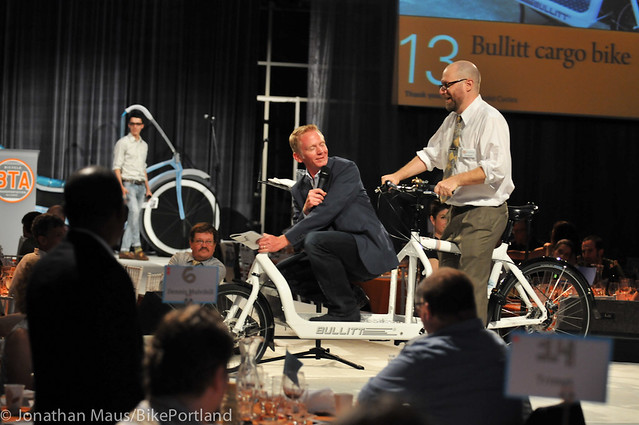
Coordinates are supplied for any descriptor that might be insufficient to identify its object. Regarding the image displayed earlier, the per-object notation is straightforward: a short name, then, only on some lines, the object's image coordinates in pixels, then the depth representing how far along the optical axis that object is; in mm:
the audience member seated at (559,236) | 13242
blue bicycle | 18274
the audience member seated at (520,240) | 14916
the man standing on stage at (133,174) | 17844
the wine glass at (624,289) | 11198
